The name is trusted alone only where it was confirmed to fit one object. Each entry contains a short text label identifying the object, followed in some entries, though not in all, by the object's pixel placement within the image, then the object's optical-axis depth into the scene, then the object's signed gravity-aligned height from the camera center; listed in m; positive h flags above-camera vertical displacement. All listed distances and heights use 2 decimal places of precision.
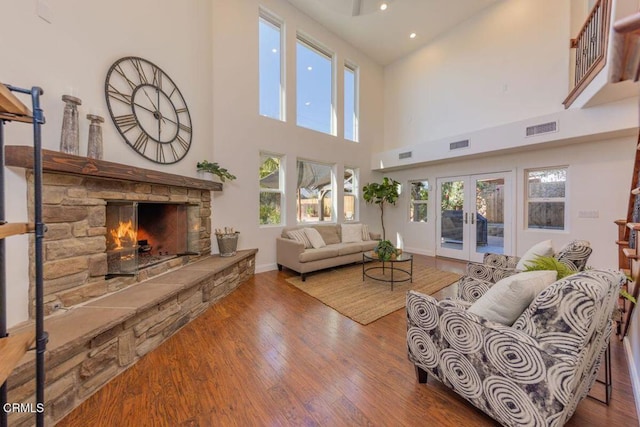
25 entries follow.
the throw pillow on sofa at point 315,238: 4.60 -0.53
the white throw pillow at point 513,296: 1.34 -0.49
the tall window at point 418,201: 6.32 +0.24
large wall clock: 2.56 +1.18
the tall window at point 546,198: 4.37 +0.21
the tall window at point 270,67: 4.70 +2.81
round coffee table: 3.86 -1.12
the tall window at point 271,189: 4.80 +0.43
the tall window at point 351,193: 6.41 +0.44
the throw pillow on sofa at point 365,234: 5.52 -0.55
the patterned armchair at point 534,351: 1.11 -0.73
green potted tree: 6.27 +0.46
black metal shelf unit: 0.95 -0.13
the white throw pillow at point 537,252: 2.25 -0.40
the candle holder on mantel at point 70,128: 1.98 +0.68
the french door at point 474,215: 4.98 -0.12
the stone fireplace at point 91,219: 1.81 -0.07
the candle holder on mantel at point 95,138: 2.20 +0.65
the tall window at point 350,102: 6.31 +2.81
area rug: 2.96 -1.17
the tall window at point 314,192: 5.43 +0.42
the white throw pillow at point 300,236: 4.58 -0.49
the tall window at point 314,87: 5.34 +2.82
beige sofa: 4.14 -0.72
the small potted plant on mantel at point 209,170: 3.64 +0.61
